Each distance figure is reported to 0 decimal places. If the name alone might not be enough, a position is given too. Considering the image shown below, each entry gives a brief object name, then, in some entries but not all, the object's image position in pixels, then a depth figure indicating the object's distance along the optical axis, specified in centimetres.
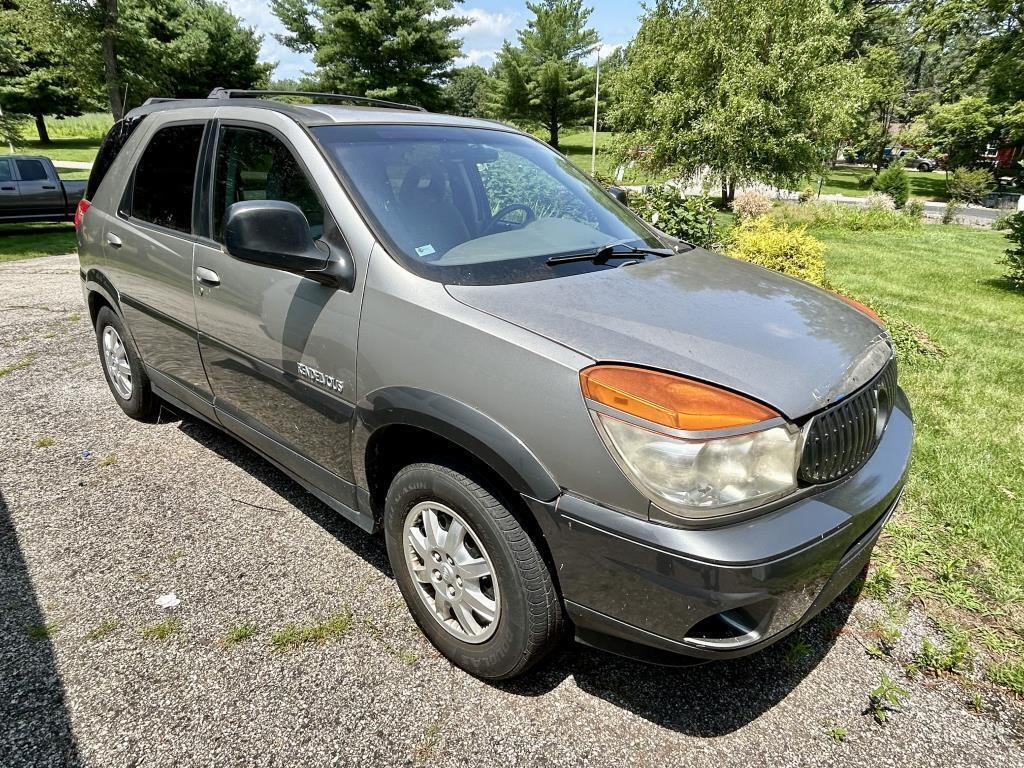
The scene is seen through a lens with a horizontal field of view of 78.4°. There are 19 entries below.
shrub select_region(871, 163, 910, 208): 2270
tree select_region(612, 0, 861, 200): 1434
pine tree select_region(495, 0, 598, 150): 3794
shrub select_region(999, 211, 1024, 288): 868
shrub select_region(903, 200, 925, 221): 1849
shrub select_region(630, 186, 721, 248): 802
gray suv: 168
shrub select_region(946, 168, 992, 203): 2872
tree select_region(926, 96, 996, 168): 3275
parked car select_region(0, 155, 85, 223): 1227
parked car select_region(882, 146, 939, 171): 4966
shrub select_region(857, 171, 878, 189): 3701
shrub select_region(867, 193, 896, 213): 1845
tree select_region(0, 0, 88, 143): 2986
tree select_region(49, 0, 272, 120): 1375
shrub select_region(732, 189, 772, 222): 1384
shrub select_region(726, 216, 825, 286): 690
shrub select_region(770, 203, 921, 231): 1576
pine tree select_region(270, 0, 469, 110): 2962
